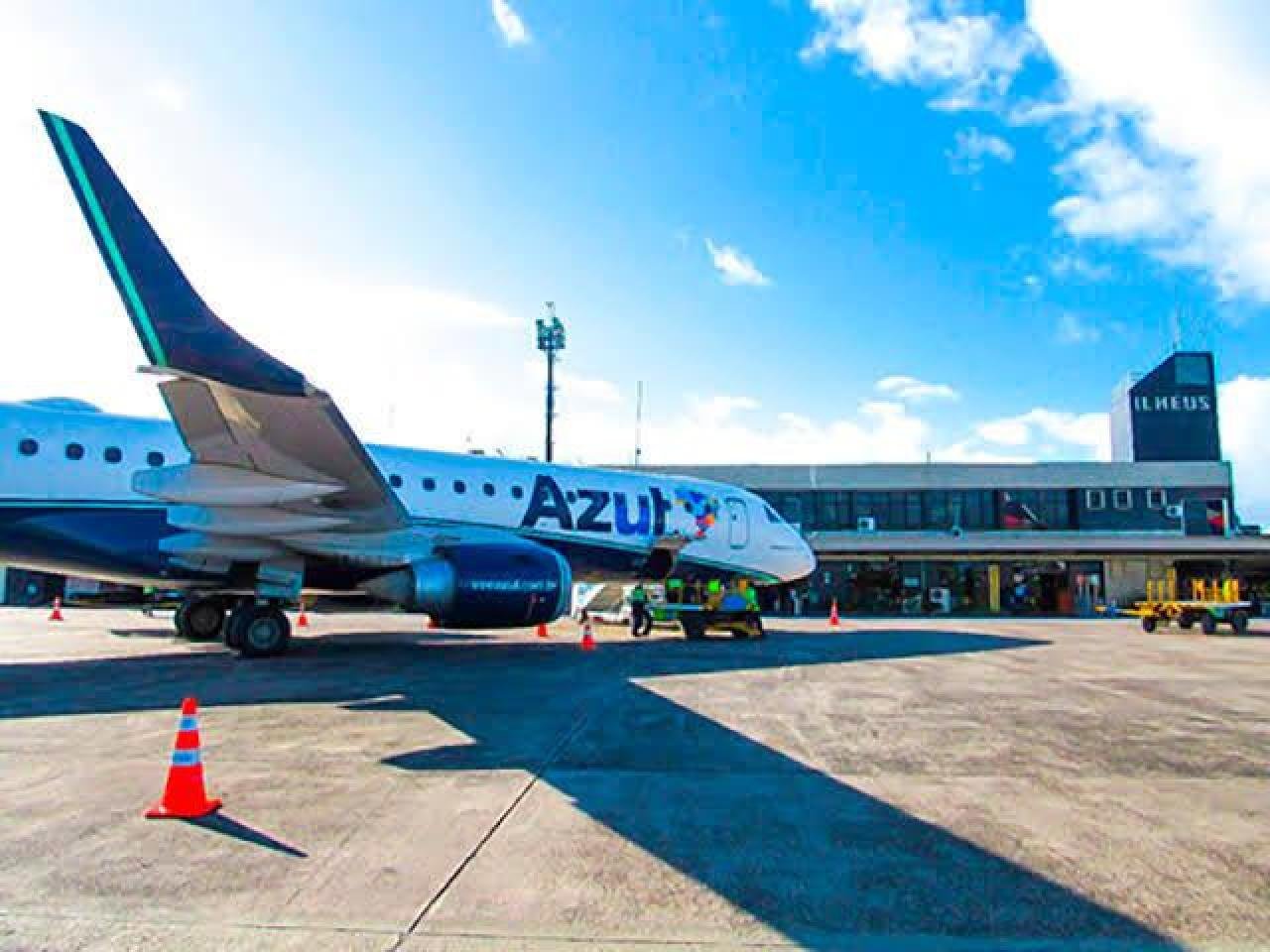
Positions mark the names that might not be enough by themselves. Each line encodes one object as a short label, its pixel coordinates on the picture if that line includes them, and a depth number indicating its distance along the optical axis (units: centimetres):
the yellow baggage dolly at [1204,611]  2075
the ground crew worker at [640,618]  1859
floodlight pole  3709
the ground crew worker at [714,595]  1766
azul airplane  816
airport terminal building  3350
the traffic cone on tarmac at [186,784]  448
